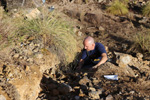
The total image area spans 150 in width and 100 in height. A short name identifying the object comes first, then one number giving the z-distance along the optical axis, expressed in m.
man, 4.51
